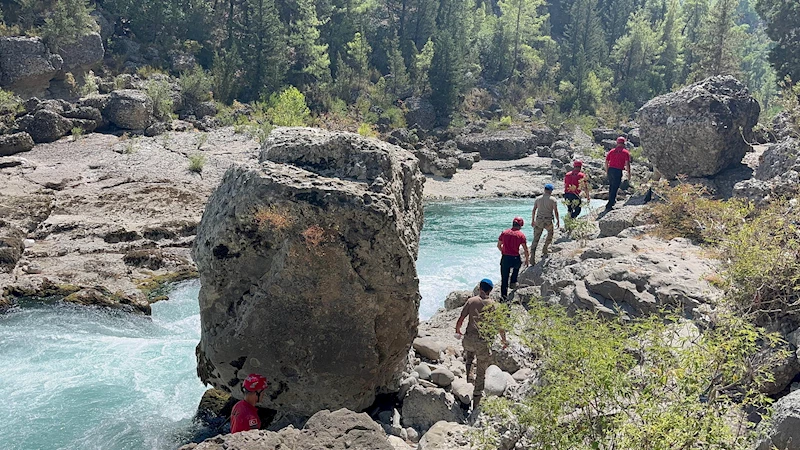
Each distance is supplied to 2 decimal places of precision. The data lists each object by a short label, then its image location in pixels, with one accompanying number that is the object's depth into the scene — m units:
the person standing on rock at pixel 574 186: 14.00
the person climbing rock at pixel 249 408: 6.09
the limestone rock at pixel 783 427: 4.63
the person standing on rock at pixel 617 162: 14.73
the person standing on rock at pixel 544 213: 11.98
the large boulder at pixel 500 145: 42.97
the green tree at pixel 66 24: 33.53
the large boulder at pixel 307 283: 7.43
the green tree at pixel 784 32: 34.19
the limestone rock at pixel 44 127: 25.30
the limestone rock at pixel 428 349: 9.29
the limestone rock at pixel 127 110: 28.89
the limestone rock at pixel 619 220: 13.96
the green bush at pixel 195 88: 36.81
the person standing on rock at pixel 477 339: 7.53
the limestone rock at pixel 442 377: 8.35
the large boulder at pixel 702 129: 15.23
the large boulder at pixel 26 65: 30.75
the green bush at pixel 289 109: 34.34
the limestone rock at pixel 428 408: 7.58
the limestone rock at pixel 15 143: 23.08
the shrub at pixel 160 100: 31.48
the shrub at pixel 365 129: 37.95
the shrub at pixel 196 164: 23.80
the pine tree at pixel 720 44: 41.53
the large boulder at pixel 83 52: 34.41
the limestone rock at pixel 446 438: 6.11
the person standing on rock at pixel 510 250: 10.87
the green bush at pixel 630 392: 3.79
